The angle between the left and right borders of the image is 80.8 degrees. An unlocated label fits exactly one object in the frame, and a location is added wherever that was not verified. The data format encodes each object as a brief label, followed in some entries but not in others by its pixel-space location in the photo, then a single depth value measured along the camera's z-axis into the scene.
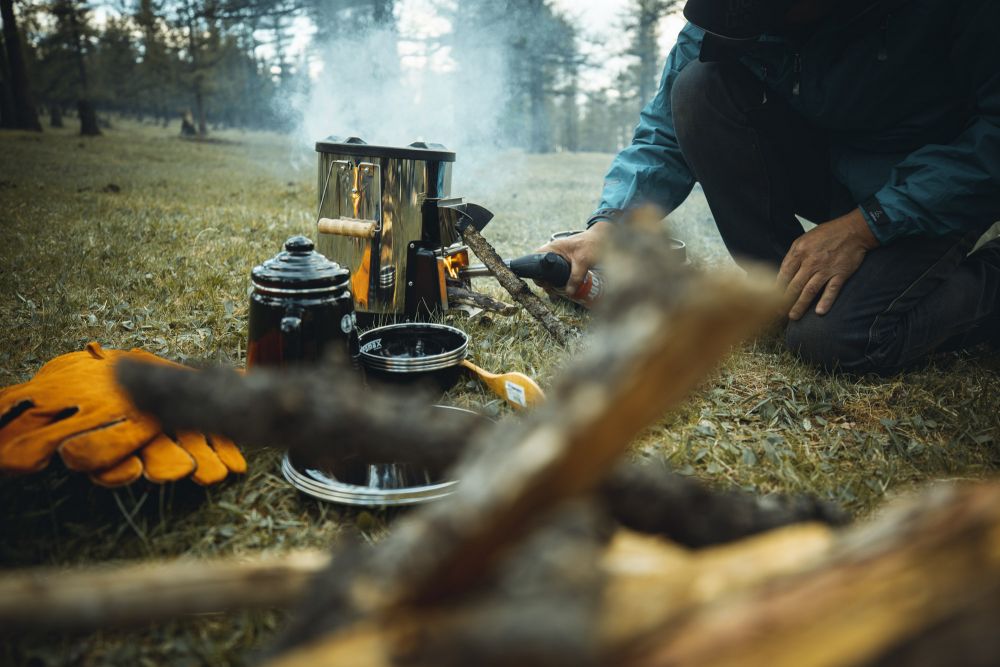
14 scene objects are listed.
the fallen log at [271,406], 0.73
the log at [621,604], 0.54
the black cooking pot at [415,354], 1.93
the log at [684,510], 0.79
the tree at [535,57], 18.72
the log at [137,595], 0.66
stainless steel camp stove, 2.50
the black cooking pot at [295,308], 1.71
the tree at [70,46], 25.52
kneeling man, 2.10
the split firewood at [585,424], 0.54
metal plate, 1.37
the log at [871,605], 0.55
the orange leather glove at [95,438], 1.33
